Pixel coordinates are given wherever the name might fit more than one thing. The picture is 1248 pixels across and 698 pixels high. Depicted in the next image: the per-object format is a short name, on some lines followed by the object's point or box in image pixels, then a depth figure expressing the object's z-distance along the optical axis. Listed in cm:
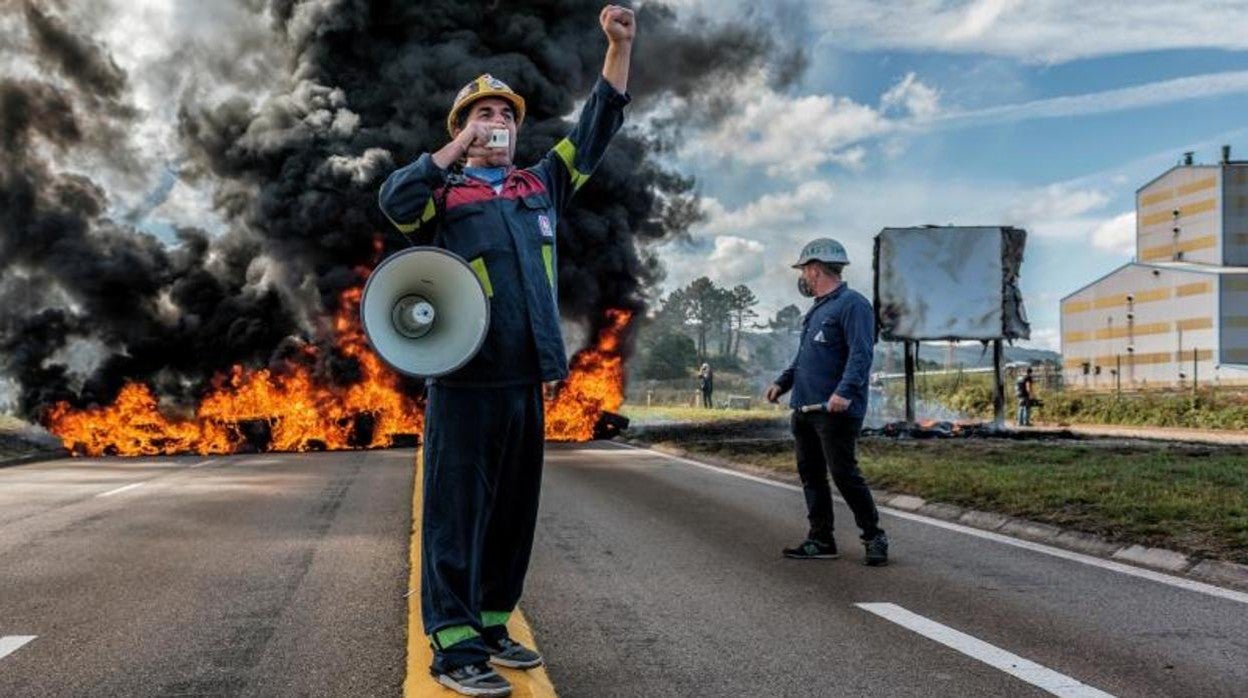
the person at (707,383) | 4075
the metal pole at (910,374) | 2131
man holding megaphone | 363
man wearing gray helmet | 694
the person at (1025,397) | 2834
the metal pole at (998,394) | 2098
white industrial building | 4153
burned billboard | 2078
